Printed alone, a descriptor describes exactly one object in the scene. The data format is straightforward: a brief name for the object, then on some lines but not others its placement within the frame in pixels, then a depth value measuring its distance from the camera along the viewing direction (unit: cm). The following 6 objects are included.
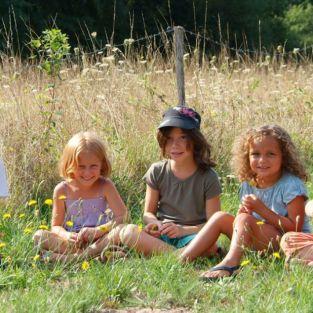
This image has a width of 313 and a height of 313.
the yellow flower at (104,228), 525
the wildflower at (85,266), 494
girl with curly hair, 555
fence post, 931
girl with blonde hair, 613
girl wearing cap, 624
